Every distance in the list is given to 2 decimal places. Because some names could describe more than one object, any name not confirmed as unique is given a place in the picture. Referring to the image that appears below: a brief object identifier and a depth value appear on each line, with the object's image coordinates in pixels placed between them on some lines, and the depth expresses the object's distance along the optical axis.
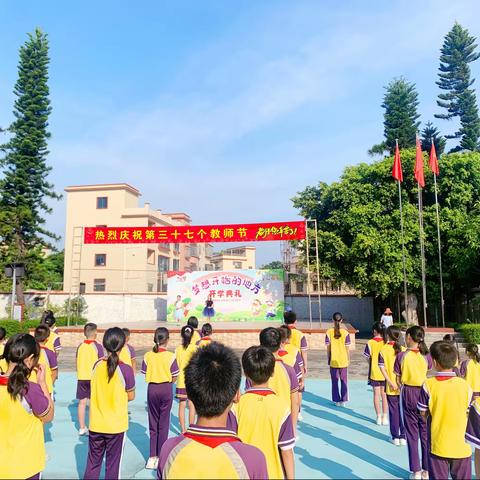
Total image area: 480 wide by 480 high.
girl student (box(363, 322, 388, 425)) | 6.61
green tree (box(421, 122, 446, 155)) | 28.83
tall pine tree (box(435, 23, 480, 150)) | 28.48
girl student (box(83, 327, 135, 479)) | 3.85
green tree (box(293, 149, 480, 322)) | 18.83
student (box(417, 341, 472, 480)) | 3.50
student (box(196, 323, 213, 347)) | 6.40
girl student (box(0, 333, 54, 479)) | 2.87
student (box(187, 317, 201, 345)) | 6.45
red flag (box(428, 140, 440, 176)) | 17.72
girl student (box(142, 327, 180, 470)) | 4.96
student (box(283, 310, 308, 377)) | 6.56
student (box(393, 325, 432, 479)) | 4.59
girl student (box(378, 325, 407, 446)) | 5.65
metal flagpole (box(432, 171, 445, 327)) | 17.82
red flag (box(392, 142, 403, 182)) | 17.70
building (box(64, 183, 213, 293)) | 35.78
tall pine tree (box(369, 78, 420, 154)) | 28.89
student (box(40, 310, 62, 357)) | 6.89
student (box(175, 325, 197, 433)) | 5.77
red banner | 18.09
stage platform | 15.91
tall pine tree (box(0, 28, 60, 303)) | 24.12
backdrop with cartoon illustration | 20.89
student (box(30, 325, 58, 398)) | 5.36
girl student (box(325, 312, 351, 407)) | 7.68
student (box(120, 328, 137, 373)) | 5.45
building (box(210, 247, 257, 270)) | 70.94
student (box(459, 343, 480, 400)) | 4.34
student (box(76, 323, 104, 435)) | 6.15
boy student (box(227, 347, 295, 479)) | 2.70
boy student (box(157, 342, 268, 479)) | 1.70
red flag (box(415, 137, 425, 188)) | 17.31
